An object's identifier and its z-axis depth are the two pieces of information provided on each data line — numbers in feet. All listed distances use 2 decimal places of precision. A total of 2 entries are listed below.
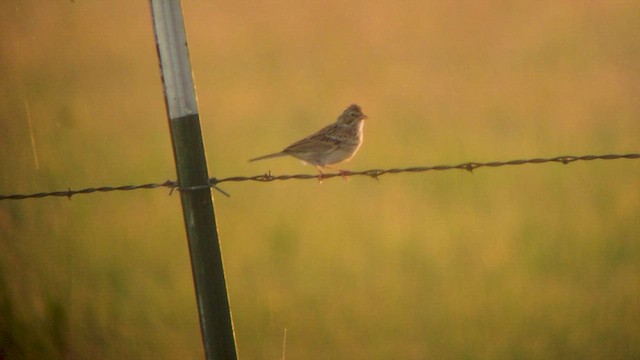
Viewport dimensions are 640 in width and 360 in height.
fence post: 29.96
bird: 49.80
